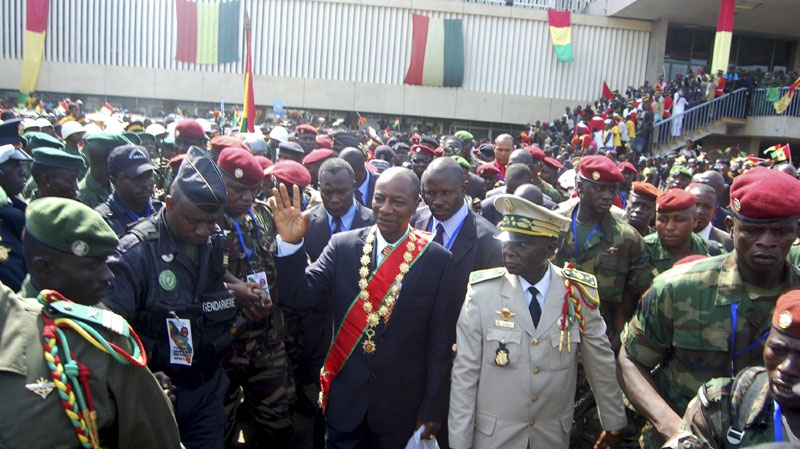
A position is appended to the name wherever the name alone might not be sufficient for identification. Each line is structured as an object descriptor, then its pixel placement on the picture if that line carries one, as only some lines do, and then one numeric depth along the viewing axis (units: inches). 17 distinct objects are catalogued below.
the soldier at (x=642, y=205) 189.5
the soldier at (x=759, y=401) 77.4
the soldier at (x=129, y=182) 169.0
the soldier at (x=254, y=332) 150.4
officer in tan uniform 119.1
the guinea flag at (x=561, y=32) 1055.6
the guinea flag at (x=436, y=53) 1050.1
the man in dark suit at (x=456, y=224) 155.0
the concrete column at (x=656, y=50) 1037.8
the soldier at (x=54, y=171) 170.9
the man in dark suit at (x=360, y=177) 251.3
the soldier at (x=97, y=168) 201.6
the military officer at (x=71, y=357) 70.2
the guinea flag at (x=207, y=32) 1016.9
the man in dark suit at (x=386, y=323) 128.0
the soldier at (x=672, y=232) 167.0
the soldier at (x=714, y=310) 95.0
